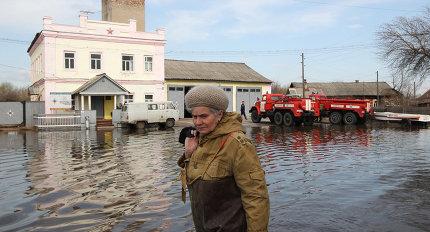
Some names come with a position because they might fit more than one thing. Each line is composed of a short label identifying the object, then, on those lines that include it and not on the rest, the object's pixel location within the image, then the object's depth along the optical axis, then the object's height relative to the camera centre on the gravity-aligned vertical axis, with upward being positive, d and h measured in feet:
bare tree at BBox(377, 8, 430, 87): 122.52 +16.20
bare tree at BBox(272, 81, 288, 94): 334.85 +15.53
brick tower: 124.26 +28.46
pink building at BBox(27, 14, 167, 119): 105.09 +11.27
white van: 90.79 -1.16
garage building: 129.59 +8.75
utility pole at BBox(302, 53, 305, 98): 147.74 +12.24
